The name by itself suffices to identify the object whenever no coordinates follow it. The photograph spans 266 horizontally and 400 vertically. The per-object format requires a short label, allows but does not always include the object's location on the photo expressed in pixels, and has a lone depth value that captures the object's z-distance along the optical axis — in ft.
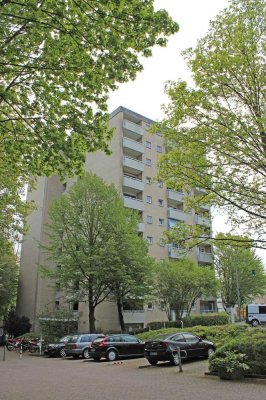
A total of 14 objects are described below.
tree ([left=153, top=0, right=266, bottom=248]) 46.39
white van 139.44
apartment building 137.08
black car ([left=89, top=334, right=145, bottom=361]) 67.72
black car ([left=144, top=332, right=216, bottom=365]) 54.80
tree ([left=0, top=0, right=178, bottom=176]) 27.61
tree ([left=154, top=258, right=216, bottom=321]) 115.65
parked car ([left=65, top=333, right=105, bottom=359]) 76.48
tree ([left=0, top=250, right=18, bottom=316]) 151.94
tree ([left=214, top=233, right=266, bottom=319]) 169.17
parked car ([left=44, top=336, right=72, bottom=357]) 82.28
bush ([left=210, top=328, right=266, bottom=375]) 40.22
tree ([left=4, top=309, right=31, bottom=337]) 140.87
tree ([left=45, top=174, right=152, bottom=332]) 96.63
